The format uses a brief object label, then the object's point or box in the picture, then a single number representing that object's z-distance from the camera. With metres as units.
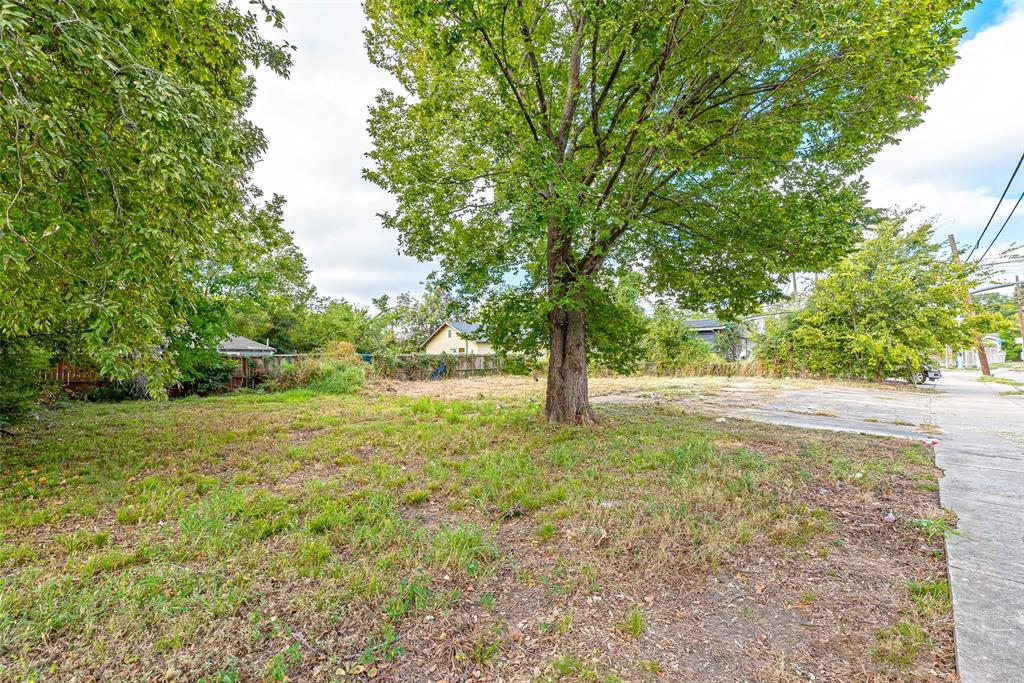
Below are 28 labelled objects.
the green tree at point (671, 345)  18.62
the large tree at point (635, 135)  4.19
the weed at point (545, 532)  2.84
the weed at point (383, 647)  1.75
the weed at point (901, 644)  1.70
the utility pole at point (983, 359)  16.83
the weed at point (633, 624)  1.93
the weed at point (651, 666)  1.69
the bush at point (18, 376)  5.31
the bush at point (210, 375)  10.45
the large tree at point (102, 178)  2.38
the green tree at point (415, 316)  34.81
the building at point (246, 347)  18.66
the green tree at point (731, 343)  20.91
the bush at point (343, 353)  14.75
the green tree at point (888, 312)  12.47
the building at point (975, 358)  34.05
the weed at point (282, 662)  1.62
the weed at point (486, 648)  1.76
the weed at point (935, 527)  2.77
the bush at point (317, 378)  12.14
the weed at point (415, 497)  3.52
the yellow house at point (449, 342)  33.97
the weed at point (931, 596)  1.98
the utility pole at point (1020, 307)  20.14
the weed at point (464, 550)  2.46
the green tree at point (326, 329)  24.30
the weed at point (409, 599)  2.03
